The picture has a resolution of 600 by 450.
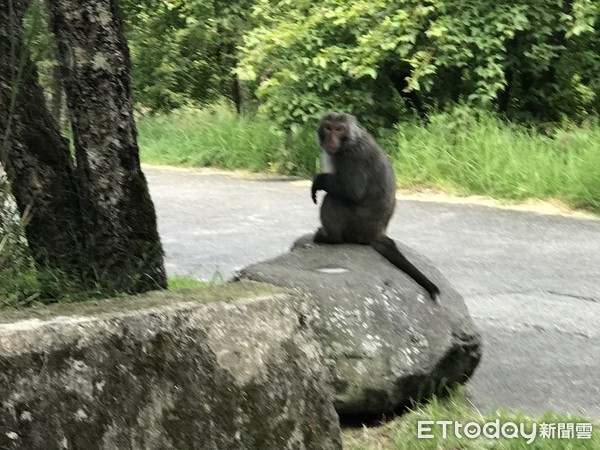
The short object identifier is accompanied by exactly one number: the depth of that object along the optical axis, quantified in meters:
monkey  5.39
